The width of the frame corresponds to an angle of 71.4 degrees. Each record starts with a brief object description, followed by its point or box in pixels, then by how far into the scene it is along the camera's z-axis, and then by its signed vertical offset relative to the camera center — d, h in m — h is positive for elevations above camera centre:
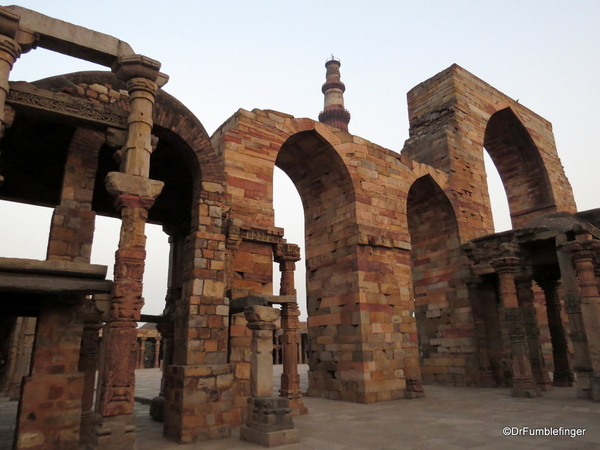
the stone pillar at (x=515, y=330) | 10.14 +0.21
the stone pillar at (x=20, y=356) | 13.08 -0.23
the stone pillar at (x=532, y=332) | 11.43 +0.18
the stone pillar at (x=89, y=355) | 6.69 -0.12
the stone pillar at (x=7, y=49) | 5.40 +3.81
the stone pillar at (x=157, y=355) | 28.42 -0.61
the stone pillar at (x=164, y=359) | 8.19 -0.27
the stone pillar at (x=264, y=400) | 5.77 -0.78
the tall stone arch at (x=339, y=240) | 9.43 +2.54
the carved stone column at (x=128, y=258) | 5.11 +1.14
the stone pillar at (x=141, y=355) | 24.56 -0.52
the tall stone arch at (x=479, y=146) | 14.82 +7.56
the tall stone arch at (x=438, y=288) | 13.11 +1.70
